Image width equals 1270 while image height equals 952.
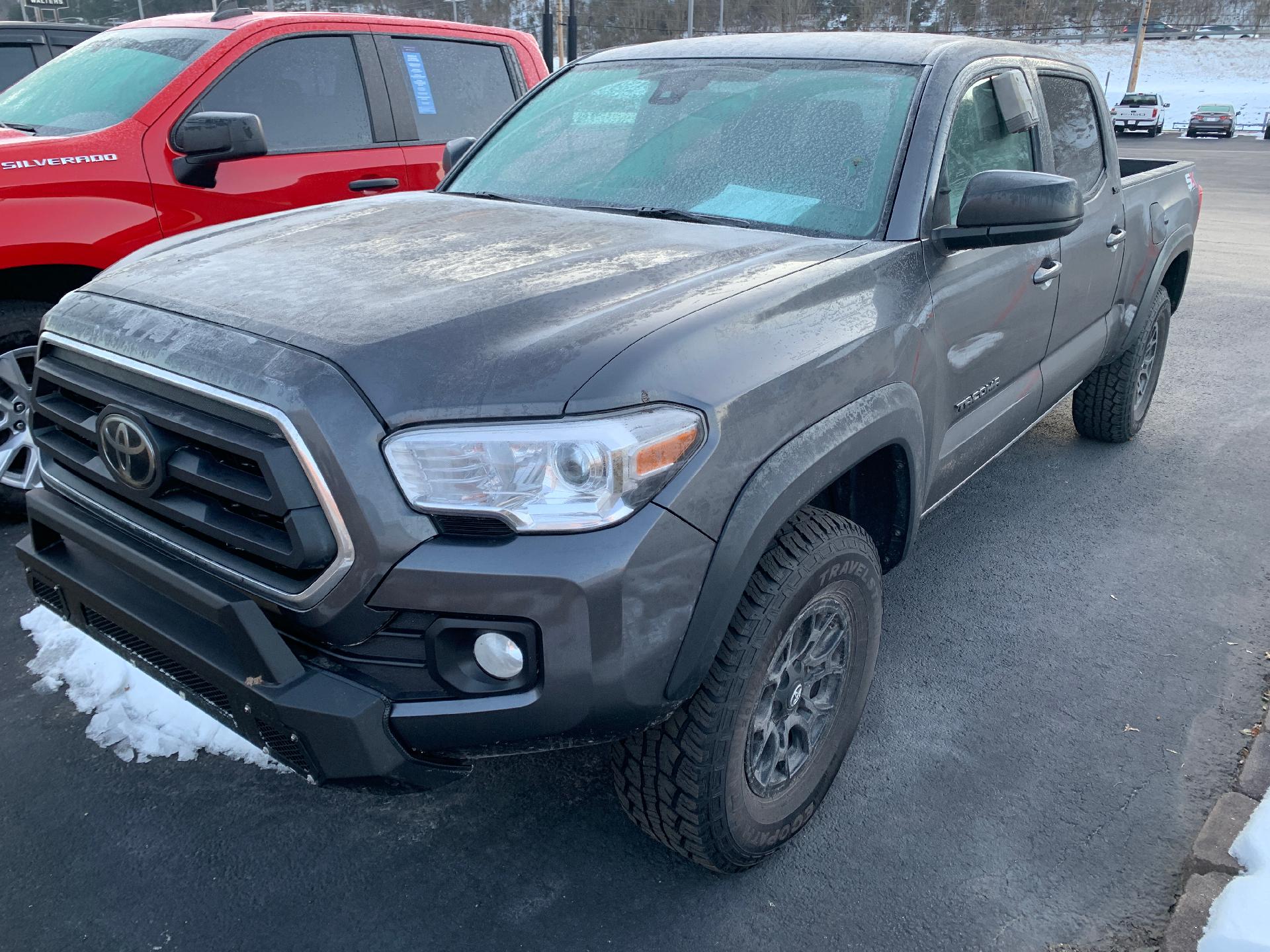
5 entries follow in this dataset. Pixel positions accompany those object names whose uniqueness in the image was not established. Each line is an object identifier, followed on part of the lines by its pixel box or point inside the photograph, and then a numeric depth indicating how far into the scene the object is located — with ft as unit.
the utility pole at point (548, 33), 45.96
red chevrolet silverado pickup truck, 12.01
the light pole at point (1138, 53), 155.53
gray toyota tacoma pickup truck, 5.66
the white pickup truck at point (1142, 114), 111.45
